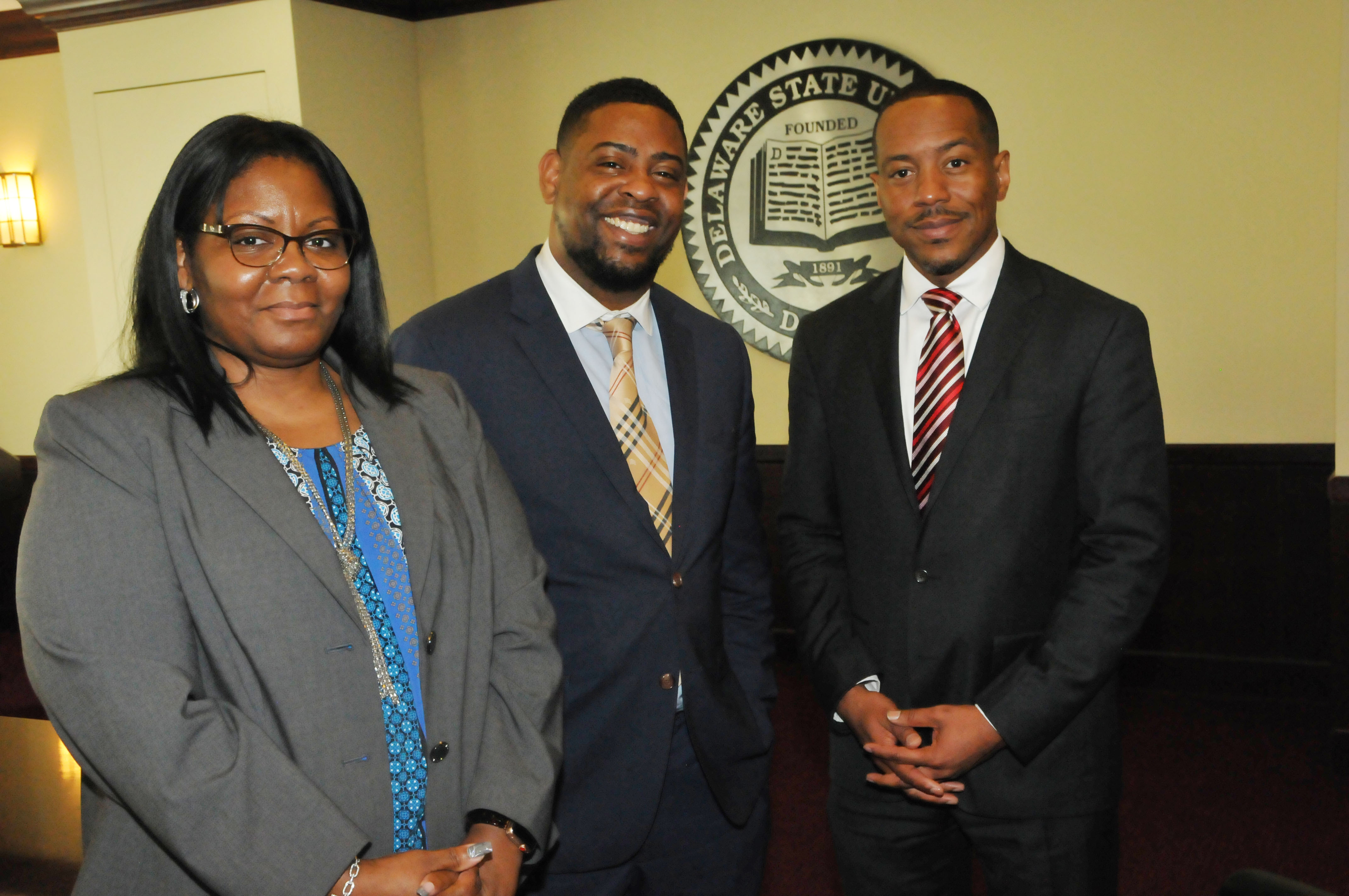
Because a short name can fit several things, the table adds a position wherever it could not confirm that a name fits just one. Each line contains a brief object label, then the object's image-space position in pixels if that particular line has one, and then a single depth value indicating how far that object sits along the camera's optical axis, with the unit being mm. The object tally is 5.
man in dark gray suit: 1920
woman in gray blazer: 1322
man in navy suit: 1958
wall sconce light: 5941
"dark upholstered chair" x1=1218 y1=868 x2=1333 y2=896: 1144
